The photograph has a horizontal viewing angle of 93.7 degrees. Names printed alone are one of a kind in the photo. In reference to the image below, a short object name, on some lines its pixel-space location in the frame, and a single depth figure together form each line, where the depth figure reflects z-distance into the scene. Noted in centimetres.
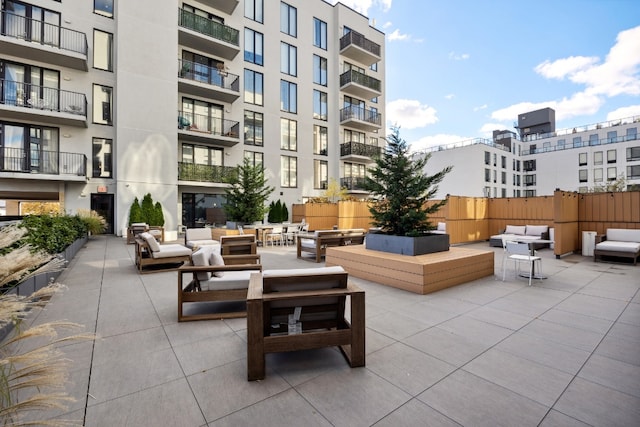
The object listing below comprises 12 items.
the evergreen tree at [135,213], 1459
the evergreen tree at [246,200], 1344
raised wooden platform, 533
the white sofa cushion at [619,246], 809
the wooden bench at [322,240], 866
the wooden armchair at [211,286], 409
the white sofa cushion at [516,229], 1207
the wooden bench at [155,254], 673
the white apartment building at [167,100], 1363
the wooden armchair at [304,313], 263
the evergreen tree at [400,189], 685
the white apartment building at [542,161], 3769
